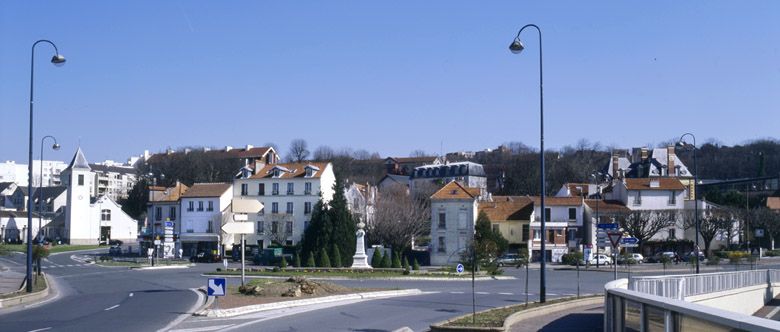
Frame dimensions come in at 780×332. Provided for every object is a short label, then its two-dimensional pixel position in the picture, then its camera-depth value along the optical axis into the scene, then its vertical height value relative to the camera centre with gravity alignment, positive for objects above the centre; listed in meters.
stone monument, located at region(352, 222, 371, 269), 59.81 -2.34
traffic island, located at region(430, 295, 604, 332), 21.55 -2.66
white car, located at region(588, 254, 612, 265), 75.12 -3.22
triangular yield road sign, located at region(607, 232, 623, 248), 31.93 -0.54
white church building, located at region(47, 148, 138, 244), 108.62 +0.39
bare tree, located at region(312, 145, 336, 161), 162.25 +12.71
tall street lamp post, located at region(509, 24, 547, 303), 29.25 +3.13
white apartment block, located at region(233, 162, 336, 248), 90.00 +2.63
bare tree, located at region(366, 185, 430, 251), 83.00 -0.24
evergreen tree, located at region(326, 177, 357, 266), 68.88 -0.46
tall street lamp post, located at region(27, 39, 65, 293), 33.72 +0.78
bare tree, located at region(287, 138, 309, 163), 157.21 +12.61
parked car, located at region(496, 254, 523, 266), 71.99 -3.16
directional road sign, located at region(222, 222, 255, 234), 31.41 -0.26
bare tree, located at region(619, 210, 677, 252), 80.62 +0.03
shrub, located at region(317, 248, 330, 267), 61.77 -2.71
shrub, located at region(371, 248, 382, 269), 61.76 -2.69
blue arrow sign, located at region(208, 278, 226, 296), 25.14 -1.91
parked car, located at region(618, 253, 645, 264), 68.15 -2.95
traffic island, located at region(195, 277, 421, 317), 26.77 -2.66
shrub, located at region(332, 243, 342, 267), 64.12 -2.72
